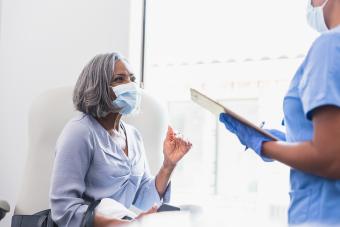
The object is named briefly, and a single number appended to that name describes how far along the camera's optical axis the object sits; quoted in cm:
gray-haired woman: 140
